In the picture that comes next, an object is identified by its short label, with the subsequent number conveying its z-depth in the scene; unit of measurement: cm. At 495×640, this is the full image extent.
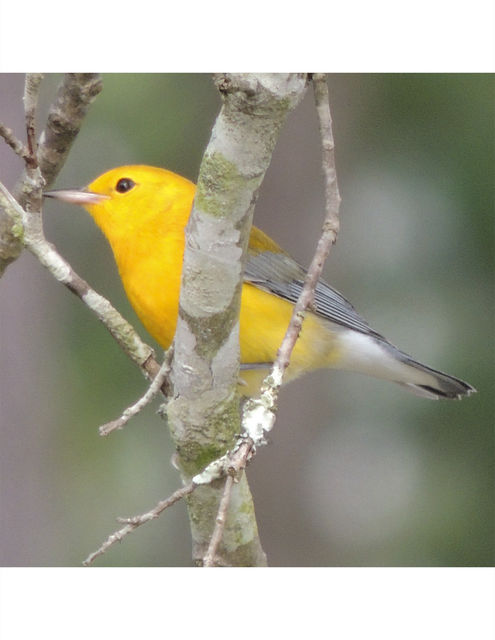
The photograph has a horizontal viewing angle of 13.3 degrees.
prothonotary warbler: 801
